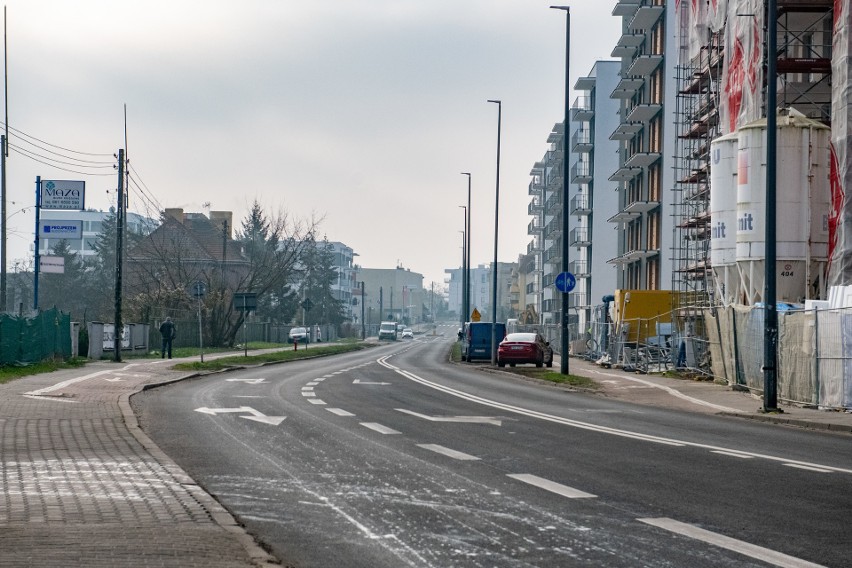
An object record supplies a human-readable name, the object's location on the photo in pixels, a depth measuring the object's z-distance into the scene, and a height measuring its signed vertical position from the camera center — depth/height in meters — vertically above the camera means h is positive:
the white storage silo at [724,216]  36.09 +2.99
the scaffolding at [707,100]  38.75 +8.00
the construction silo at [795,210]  33.28 +2.93
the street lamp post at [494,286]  45.02 +0.96
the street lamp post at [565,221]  32.91 +2.58
